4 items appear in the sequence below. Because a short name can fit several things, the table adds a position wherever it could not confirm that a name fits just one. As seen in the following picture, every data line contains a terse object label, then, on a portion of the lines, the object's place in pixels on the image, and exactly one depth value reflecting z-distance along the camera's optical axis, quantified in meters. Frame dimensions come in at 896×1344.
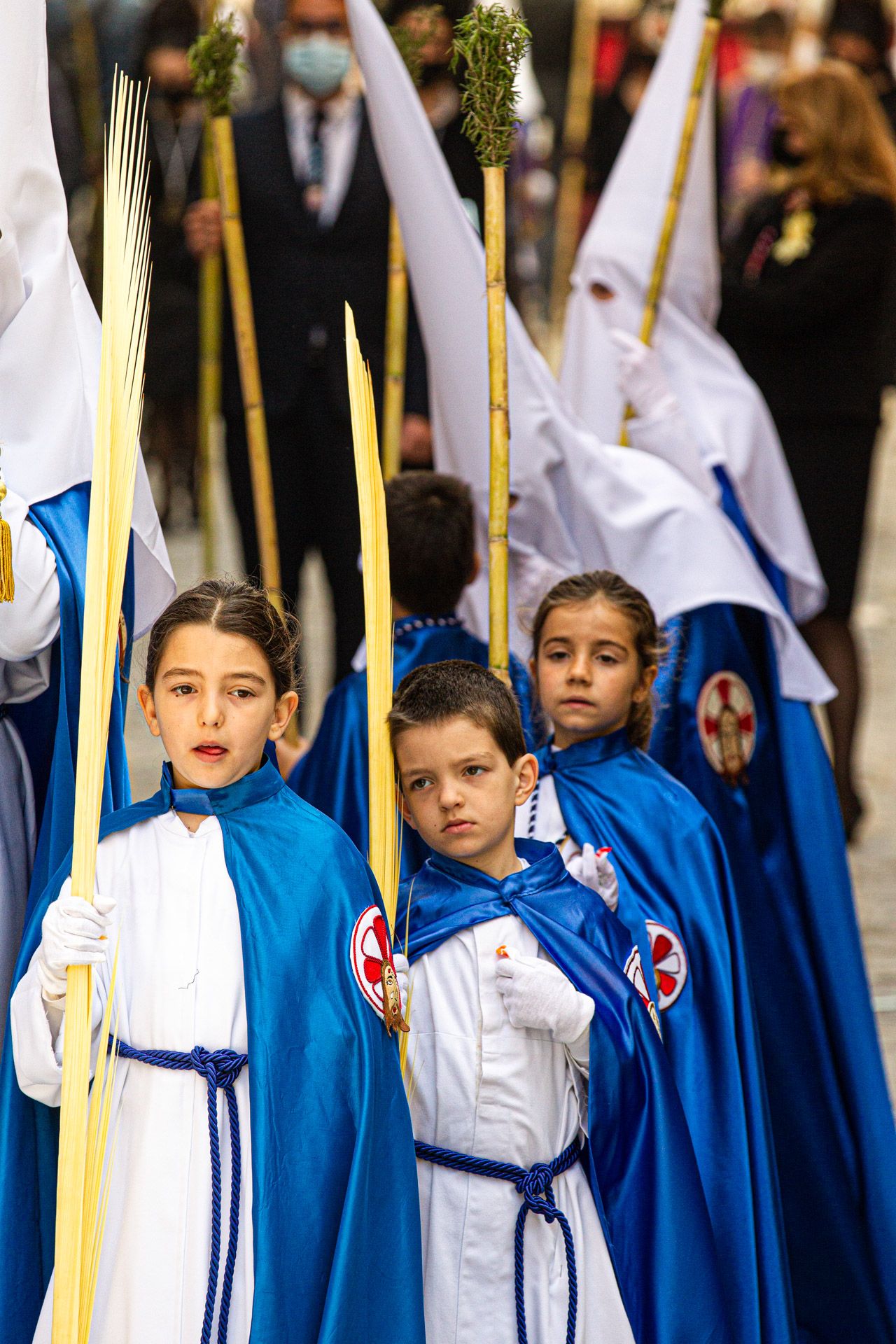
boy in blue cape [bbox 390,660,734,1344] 4.48
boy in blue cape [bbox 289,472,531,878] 6.16
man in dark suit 9.70
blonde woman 9.60
